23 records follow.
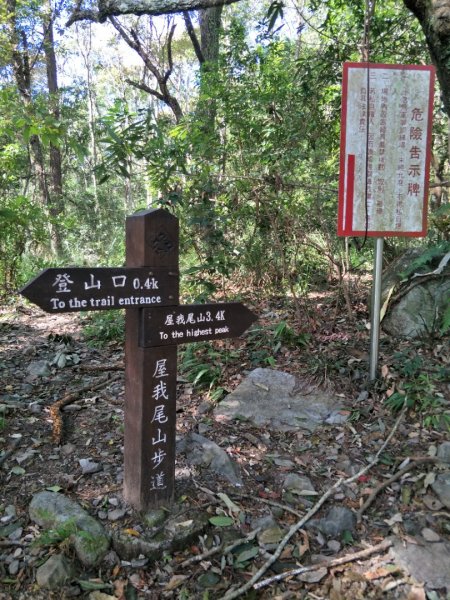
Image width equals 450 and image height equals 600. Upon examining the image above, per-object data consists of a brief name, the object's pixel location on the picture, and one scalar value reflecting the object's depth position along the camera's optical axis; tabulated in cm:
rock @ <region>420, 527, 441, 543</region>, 250
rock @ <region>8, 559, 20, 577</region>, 230
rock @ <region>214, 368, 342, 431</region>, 374
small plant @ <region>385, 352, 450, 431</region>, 337
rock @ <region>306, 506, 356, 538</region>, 263
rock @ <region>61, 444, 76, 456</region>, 328
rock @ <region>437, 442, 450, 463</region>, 303
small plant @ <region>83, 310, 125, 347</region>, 588
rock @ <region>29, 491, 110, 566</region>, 237
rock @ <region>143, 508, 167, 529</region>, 254
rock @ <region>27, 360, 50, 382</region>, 467
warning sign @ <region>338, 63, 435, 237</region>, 366
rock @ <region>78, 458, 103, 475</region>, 306
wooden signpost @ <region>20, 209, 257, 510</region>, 224
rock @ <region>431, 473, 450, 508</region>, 274
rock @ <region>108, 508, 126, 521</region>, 260
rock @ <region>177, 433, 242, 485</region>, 309
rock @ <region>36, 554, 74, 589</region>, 220
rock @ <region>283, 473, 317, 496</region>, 296
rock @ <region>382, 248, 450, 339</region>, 446
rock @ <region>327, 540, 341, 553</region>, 251
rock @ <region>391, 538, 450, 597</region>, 225
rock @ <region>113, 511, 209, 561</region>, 241
